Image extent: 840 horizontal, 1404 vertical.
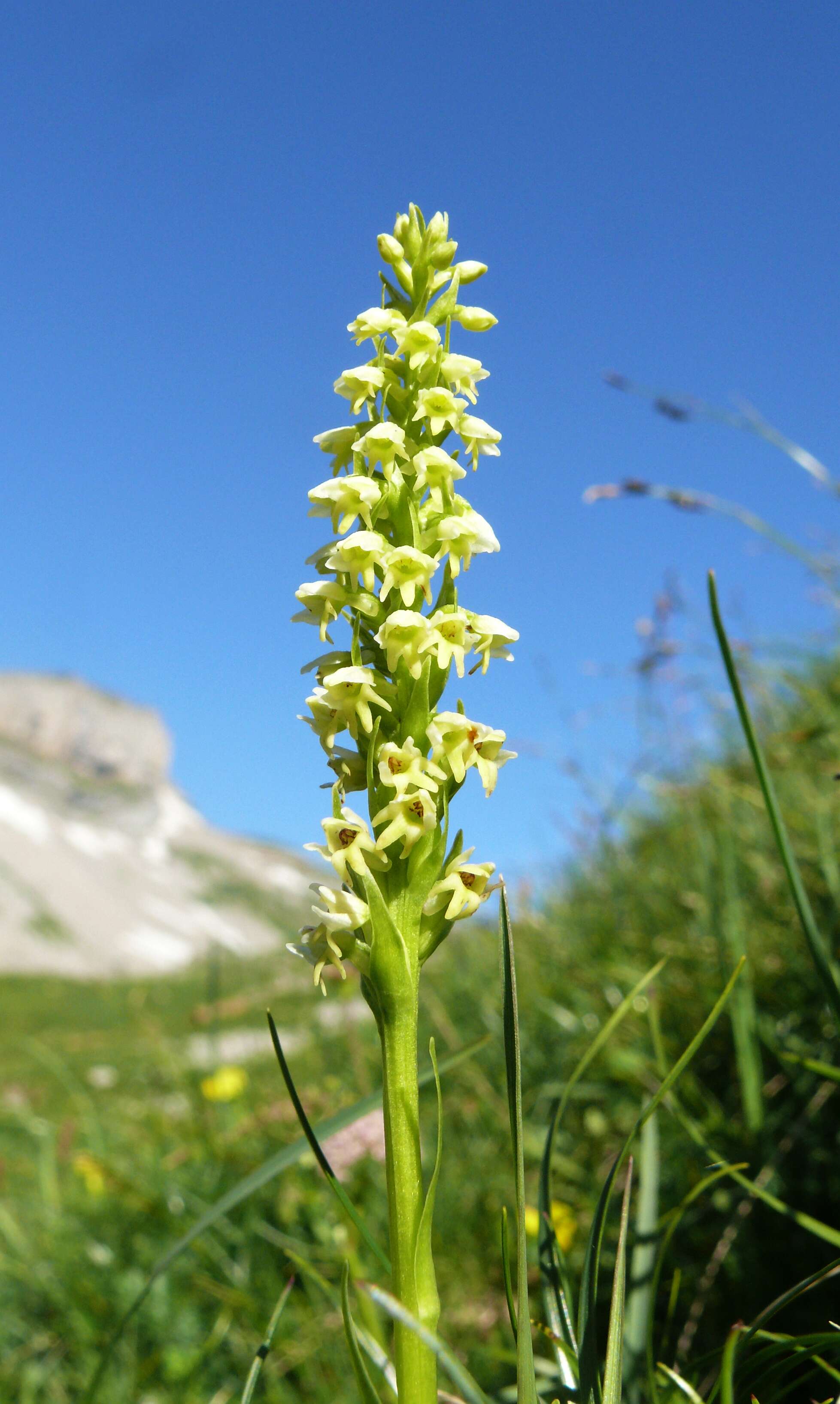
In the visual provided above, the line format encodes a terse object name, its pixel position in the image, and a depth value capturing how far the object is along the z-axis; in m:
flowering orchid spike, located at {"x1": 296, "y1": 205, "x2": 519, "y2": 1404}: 0.09
